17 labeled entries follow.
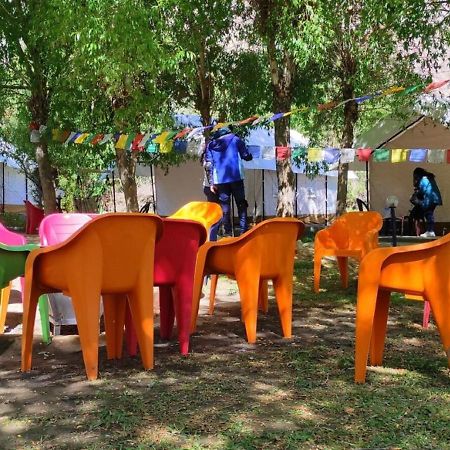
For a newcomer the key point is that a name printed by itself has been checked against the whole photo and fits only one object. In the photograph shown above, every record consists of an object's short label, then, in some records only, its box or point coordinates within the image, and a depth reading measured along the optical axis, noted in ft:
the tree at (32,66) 35.09
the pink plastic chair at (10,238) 15.73
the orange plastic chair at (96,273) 10.03
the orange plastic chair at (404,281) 9.59
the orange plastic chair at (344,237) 19.97
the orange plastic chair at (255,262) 12.69
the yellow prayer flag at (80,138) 35.42
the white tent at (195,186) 52.75
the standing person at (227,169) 23.22
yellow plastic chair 16.78
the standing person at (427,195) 37.58
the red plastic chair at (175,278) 11.55
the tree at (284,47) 25.22
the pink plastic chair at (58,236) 13.66
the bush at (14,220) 53.39
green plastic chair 11.66
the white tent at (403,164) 43.09
